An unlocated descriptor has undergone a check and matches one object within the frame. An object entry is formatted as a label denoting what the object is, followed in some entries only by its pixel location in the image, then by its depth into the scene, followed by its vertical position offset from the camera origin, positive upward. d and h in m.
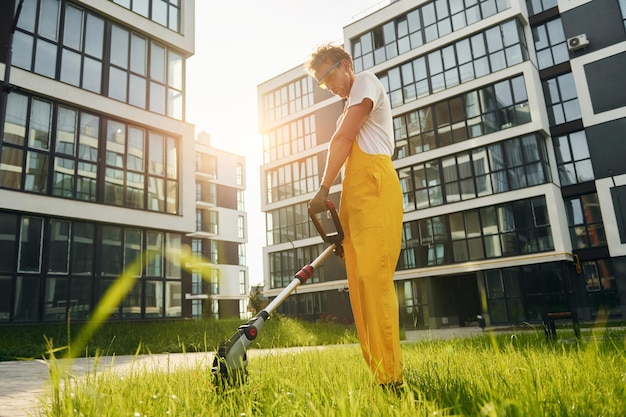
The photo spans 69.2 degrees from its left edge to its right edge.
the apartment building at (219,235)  45.34 +7.69
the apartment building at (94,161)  13.78 +5.31
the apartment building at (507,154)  20.34 +6.67
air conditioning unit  21.45 +11.46
